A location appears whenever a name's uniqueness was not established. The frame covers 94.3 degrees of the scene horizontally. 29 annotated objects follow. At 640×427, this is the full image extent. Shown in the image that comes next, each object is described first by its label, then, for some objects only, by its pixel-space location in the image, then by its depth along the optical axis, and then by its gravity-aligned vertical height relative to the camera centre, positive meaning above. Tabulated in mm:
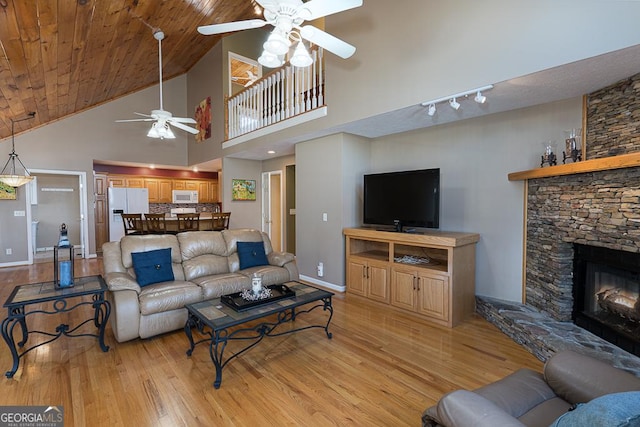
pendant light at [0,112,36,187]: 5633 +873
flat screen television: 3688 +73
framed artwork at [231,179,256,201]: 6914 +380
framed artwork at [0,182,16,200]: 6203 +307
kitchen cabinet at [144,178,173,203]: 8477 +484
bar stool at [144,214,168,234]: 5375 -352
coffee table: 2264 -909
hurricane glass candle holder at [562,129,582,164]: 2932 +551
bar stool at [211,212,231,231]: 5871 -319
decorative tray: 2582 -874
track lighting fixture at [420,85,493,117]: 2830 +1077
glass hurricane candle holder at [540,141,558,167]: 3098 +502
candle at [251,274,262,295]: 2848 -770
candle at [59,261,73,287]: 2729 -618
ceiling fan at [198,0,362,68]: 2186 +1448
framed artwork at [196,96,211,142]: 7371 +2195
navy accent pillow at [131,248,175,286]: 3186 -672
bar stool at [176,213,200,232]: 5484 -309
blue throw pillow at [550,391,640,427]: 793 -585
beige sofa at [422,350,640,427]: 873 -812
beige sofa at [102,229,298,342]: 2848 -839
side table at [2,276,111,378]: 2354 -769
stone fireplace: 2443 -359
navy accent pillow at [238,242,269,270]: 3963 -674
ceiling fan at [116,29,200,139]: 4500 +1317
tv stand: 3379 -878
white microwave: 8825 +283
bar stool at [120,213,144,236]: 5371 -283
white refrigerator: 7867 +48
